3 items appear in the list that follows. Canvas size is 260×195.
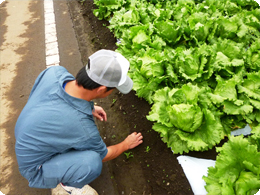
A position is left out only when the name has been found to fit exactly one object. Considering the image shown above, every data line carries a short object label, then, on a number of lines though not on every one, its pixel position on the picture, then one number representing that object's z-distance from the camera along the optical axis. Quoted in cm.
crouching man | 197
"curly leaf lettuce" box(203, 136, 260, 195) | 197
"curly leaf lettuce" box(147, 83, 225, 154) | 236
